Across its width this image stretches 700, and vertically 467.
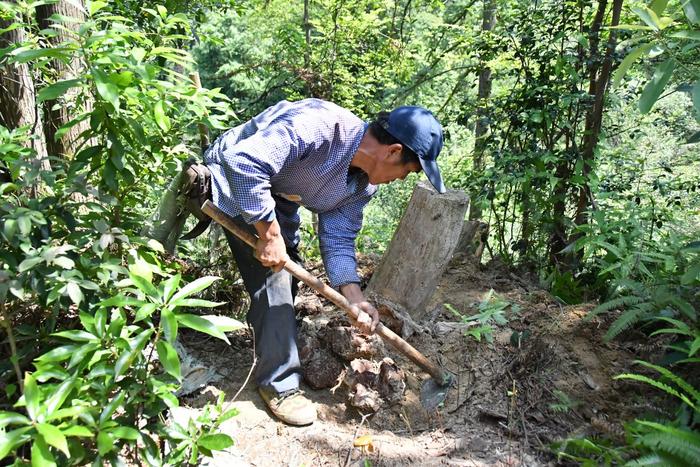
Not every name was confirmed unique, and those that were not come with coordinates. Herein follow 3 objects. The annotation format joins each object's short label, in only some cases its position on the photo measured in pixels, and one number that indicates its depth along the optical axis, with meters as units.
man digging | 2.97
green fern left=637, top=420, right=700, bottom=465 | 2.14
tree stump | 3.99
